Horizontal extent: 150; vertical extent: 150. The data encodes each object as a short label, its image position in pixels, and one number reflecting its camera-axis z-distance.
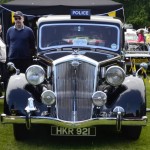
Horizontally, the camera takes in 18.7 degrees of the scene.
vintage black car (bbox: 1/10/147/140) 6.16
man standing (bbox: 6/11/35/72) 8.50
